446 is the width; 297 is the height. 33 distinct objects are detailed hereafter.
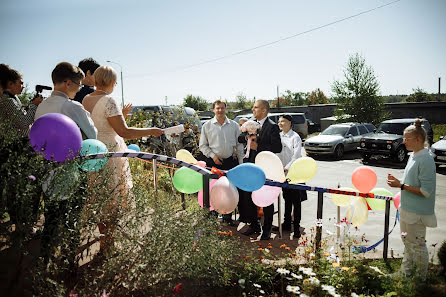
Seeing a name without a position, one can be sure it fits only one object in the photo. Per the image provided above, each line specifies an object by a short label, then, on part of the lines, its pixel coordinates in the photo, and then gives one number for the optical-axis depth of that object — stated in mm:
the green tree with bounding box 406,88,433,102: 40875
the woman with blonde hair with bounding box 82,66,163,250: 2861
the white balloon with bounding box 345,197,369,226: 3764
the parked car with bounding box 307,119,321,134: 25944
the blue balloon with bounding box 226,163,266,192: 3242
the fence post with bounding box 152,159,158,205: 4388
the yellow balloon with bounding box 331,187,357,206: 3855
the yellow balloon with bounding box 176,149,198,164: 4285
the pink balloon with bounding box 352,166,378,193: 3686
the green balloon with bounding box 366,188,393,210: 3760
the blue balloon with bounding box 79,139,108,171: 2377
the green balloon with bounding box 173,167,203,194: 3805
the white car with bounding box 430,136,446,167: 10375
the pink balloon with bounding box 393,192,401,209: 3567
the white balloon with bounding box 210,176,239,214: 3205
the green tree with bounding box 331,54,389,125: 20016
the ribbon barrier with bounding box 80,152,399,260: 3205
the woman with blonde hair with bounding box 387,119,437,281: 2967
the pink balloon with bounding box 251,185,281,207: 3621
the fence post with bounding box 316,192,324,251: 3278
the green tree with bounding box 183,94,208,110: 51031
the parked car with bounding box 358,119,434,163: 12352
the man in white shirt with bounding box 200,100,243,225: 4719
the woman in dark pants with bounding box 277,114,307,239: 4523
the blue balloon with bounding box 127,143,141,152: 5254
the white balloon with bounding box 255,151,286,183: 3639
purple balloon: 2232
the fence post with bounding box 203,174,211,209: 3419
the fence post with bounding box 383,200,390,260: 3607
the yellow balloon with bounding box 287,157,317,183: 3797
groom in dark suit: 4227
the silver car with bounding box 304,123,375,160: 13773
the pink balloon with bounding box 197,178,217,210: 3947
